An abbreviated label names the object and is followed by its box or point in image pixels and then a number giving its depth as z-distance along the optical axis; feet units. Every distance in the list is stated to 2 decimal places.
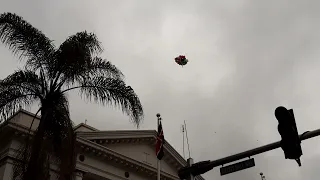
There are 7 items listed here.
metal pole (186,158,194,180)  31.22
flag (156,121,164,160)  62.08
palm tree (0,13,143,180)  42.29
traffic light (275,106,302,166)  25.31
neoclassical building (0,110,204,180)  73.56
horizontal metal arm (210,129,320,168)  26.89
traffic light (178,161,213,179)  30.99
